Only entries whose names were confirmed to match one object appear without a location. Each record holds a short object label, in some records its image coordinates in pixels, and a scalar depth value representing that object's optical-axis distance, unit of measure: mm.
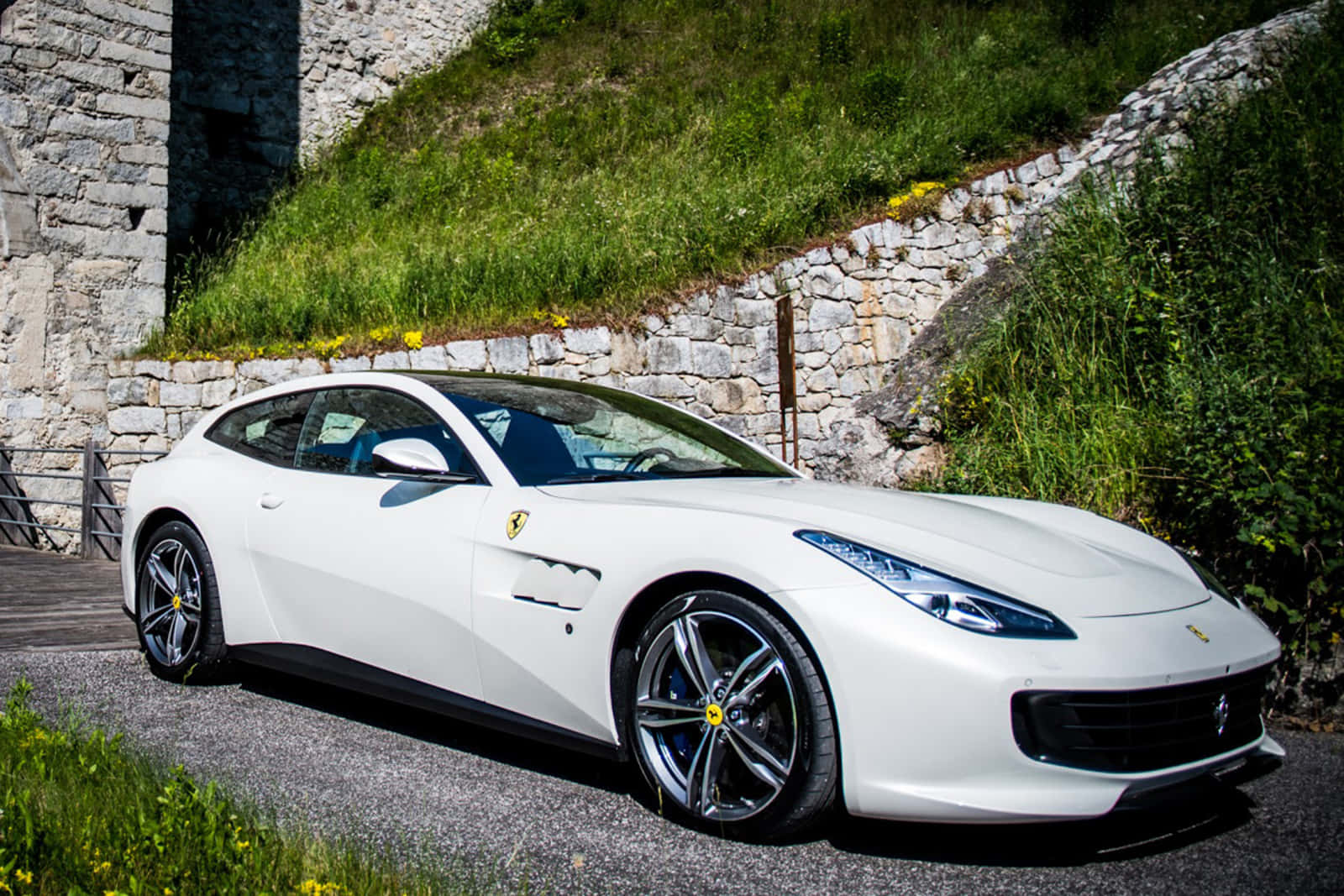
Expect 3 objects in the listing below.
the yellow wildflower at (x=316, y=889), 2211
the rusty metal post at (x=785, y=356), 7812
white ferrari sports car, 2639
